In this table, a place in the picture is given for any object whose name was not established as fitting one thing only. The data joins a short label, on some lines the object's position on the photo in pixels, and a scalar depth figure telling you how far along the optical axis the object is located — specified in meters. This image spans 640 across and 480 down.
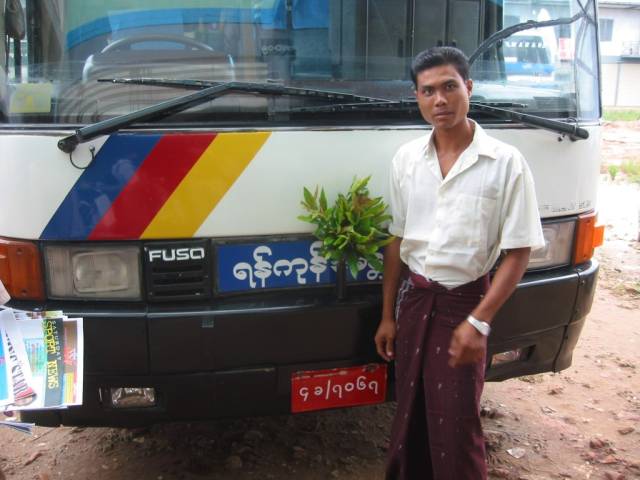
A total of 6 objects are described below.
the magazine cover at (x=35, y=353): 2.06
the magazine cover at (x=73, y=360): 2.09
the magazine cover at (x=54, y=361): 2.08
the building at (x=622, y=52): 39.50
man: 2.06
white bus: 2.21
